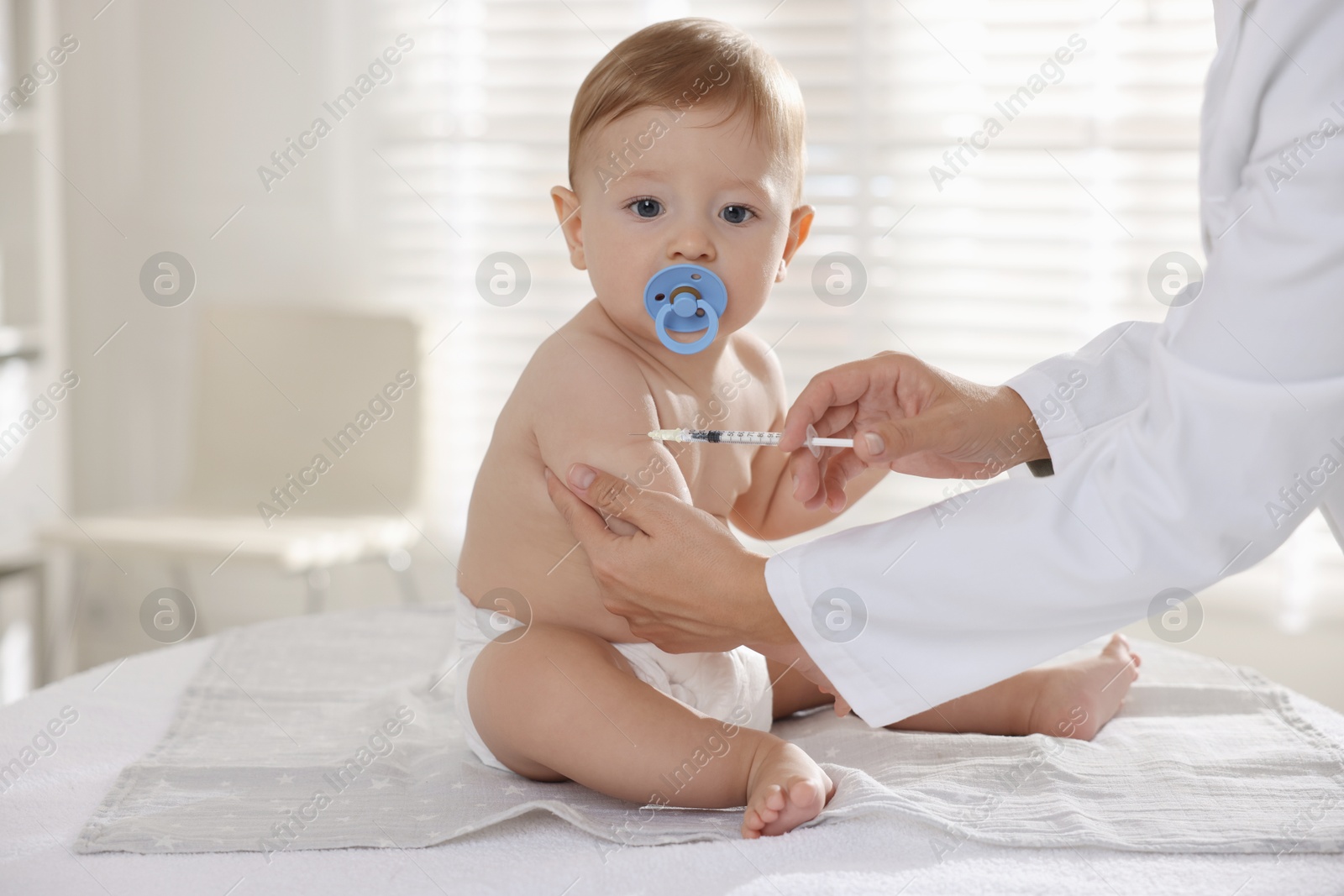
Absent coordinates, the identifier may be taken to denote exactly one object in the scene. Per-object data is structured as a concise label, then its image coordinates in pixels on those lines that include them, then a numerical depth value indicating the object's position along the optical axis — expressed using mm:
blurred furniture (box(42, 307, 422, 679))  2340
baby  950
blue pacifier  1000
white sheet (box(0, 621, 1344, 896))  742
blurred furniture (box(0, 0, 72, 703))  2301
